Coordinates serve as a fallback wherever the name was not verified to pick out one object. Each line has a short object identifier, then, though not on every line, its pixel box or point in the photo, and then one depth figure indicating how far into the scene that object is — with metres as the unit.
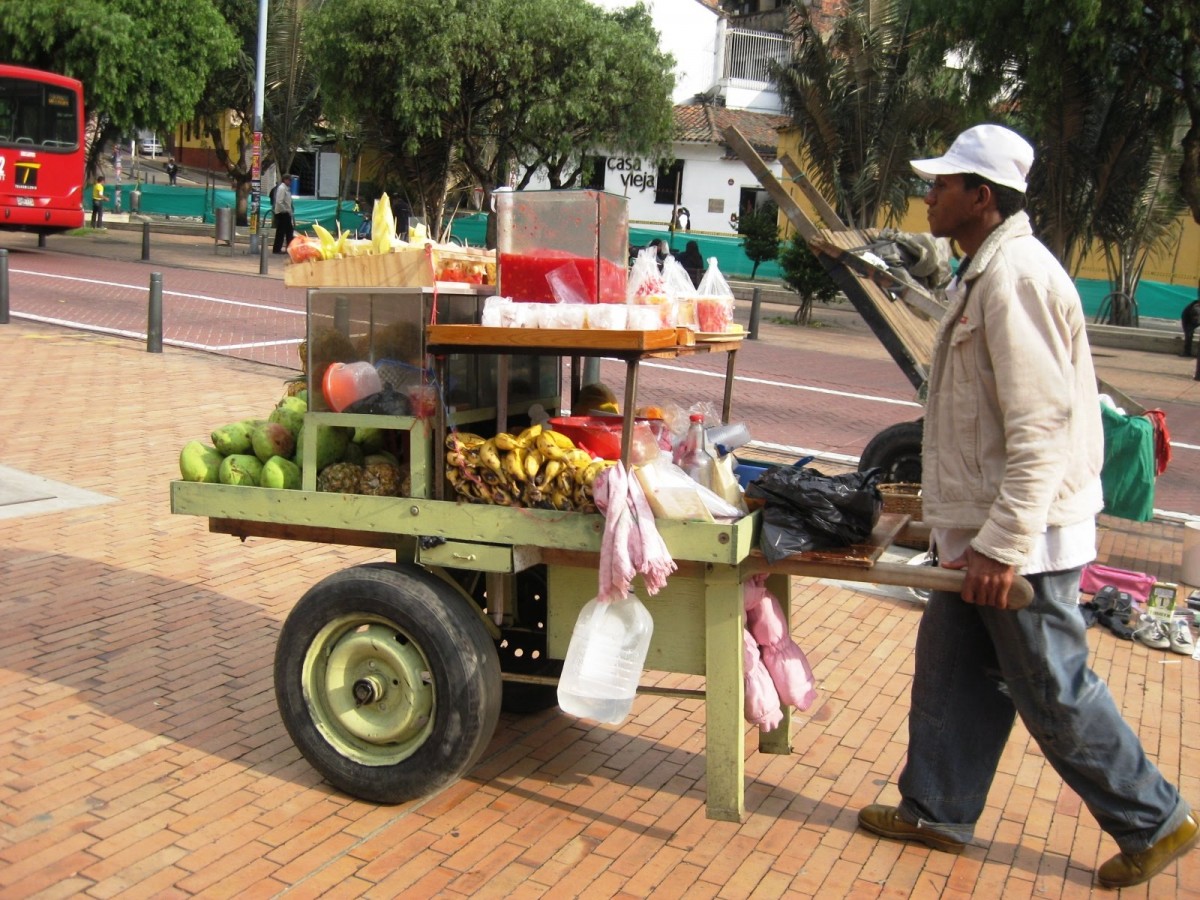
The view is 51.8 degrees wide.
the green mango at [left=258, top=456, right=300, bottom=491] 3.97
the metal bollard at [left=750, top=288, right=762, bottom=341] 17.76
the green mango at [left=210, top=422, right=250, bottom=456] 4.14
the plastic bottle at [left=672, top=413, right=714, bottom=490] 3.75
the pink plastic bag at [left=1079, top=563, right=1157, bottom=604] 6.31
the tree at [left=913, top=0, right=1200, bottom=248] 16.14
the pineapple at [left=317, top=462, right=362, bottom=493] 3.88
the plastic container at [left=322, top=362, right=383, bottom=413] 3.80
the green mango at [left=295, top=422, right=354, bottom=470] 3.92
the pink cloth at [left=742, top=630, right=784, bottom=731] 3.83
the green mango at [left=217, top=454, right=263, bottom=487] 4.02
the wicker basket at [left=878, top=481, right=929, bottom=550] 4.61
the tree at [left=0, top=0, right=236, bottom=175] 26.48
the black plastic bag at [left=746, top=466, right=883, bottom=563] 3.48
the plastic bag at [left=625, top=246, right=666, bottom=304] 3.86
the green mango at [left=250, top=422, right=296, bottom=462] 4.09
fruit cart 3.59
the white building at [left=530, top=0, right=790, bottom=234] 39.19
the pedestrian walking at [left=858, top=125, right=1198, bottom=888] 3.14
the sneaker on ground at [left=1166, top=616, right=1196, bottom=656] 5.66
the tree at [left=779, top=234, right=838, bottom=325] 20.70
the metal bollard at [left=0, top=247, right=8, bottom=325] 13.70
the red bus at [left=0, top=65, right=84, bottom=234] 22.56
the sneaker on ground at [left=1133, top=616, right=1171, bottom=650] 5.70
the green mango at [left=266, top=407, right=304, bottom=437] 4.18
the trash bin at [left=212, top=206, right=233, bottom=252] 28.30
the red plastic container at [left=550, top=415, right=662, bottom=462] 3.88
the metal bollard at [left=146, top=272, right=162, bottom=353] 12.80
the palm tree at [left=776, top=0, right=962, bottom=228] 22.28
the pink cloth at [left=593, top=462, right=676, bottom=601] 3.42
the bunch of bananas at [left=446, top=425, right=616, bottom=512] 3.60
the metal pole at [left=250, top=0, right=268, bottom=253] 27.45
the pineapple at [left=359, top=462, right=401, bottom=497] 3.86
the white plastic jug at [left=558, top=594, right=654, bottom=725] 3.59
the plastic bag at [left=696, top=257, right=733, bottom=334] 4.04
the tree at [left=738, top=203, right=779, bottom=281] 25.69
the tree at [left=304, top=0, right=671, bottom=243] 25.03
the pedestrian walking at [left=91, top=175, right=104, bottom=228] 32.62
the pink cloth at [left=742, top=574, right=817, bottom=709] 3.90
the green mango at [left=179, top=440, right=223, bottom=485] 4.06
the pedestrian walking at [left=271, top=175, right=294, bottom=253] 28.23
